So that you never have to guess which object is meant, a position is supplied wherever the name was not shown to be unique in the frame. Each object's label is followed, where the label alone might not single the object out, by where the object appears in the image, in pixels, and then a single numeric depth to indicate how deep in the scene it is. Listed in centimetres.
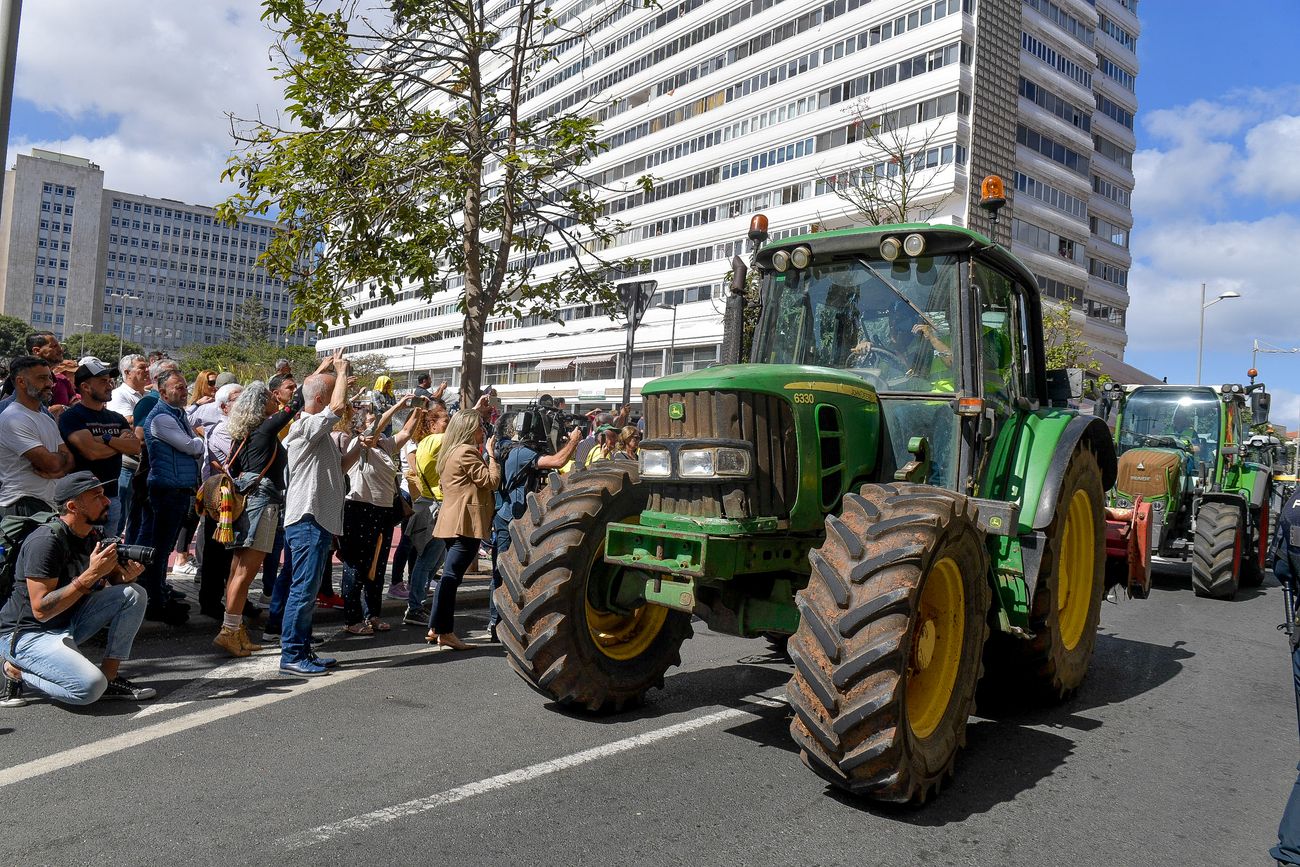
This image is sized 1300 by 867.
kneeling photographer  523
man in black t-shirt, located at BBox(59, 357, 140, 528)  655
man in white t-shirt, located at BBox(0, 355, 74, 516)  609
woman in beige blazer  712
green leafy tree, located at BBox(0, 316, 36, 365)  9144
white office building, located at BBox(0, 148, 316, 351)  15662
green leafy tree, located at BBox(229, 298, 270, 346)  10450
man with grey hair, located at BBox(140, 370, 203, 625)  722
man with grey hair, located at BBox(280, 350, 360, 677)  625
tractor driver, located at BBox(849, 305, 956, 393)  546
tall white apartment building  3906
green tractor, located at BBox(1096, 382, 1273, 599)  1173
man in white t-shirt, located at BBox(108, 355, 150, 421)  821
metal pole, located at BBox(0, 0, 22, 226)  659
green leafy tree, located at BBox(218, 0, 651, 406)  870
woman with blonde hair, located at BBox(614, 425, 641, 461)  1045
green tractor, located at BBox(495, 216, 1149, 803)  411
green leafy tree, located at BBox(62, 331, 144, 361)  10832
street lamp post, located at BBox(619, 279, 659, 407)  1152
